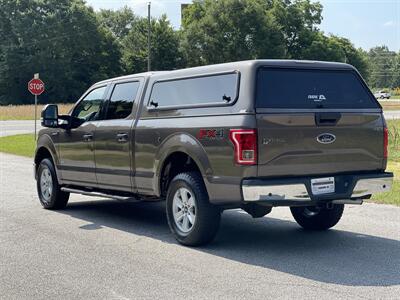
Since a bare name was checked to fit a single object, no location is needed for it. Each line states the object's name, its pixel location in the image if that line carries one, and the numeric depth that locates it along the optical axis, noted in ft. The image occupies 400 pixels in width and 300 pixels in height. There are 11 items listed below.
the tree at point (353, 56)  391.53
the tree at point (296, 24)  288.51
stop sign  85.35
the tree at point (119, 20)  377.09
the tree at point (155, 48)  263.29
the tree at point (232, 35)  255.29
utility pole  147.61
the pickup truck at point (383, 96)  406.21
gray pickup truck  20.43
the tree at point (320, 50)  281.95
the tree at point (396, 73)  579.81
